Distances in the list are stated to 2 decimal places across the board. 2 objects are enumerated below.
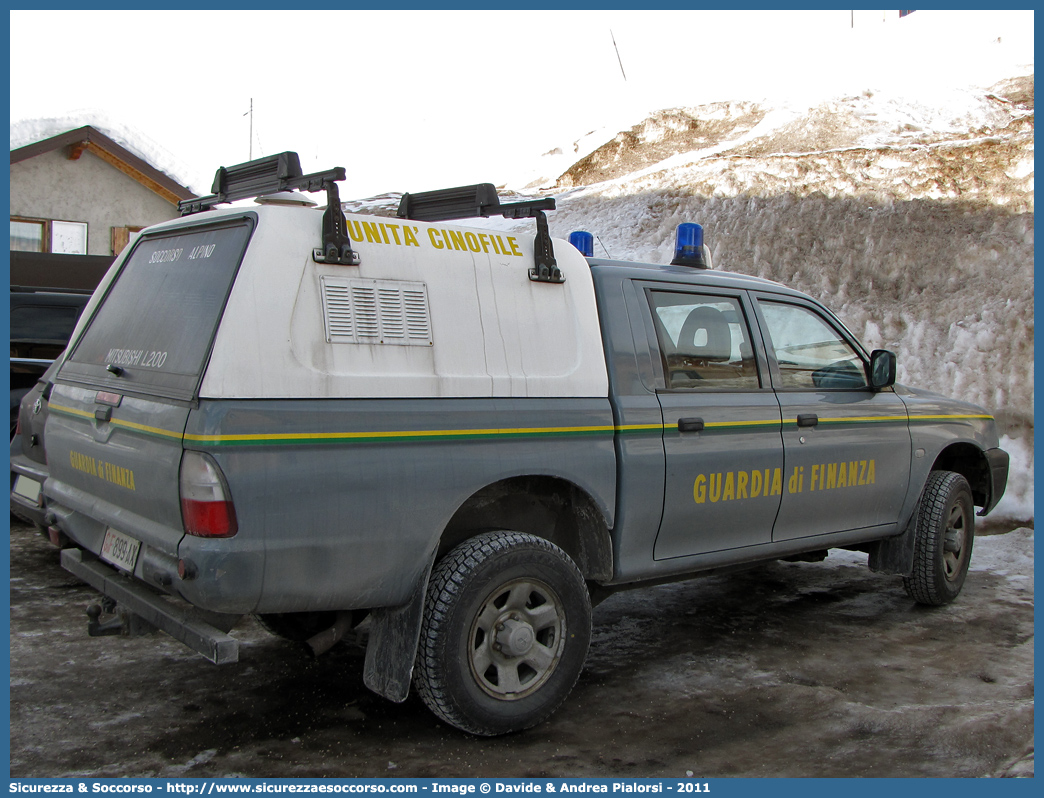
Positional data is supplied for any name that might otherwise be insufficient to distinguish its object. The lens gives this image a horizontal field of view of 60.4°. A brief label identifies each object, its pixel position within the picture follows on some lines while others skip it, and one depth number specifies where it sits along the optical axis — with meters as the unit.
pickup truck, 3.06
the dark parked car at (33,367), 4.48
